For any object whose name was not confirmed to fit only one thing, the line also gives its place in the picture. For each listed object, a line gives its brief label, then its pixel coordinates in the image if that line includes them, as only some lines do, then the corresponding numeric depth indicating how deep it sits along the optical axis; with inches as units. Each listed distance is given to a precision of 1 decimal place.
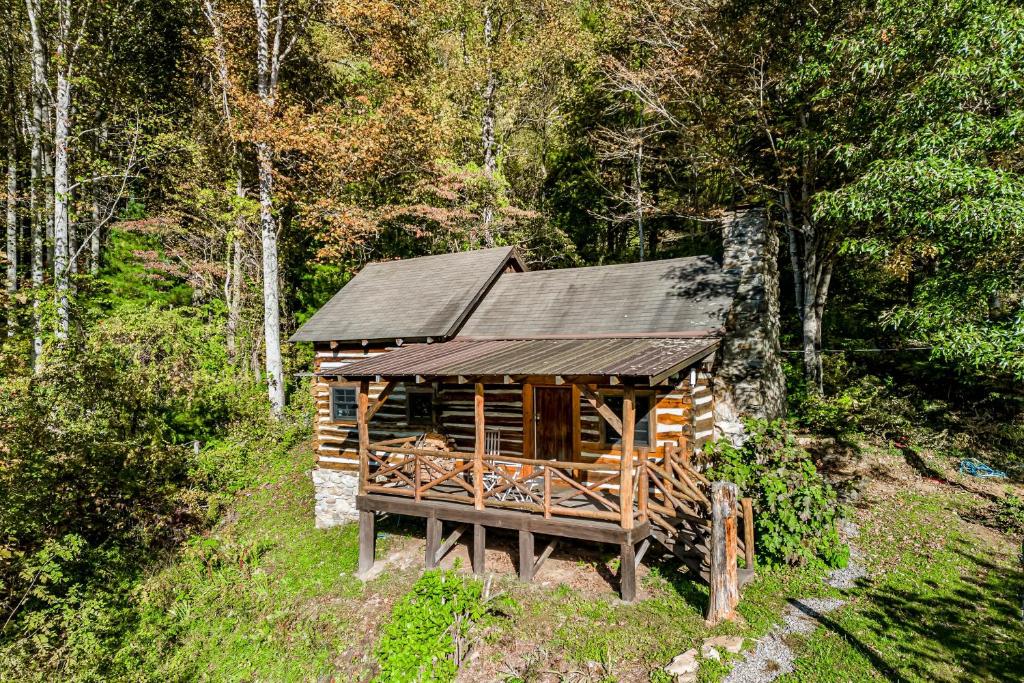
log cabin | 339.6
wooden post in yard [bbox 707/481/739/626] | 294.7
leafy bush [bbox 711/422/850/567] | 341.7
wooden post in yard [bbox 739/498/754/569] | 336.5
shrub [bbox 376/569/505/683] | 291.0
